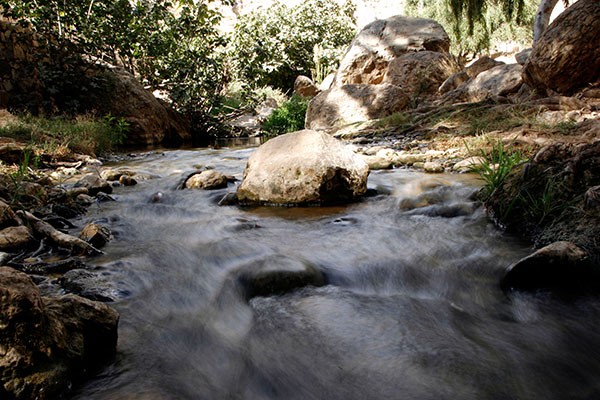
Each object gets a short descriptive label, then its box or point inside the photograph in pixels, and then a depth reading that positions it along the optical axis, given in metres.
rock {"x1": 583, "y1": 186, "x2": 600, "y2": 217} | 2.22
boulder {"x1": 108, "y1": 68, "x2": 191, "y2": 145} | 10.58
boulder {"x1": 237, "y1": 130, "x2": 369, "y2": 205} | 3.78
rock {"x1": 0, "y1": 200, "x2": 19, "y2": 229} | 2.74
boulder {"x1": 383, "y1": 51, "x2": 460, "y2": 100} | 10.77
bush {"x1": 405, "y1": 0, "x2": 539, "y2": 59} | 20.59
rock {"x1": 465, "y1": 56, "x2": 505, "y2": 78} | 11.59
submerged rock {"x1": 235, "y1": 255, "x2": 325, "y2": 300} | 2.23
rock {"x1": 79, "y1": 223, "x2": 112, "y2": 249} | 2.78
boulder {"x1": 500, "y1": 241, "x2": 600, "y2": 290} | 2.04
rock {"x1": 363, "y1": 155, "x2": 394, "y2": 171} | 5.58
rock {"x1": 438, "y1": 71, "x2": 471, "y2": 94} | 9.98
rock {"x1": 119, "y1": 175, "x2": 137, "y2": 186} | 5.18
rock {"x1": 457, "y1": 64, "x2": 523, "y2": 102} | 7.85
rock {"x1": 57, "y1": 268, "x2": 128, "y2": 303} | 2.03
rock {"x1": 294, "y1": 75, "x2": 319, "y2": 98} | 18.48
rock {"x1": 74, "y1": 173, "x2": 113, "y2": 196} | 4.41
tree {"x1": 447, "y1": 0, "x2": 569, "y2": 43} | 14.14
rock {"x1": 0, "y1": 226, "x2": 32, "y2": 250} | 2.50
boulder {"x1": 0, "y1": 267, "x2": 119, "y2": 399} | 1.15
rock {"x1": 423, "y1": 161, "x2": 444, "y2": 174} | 5.00
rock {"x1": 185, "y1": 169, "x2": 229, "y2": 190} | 4.81
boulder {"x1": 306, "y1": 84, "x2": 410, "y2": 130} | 9.83
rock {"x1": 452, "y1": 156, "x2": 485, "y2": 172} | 4.79
